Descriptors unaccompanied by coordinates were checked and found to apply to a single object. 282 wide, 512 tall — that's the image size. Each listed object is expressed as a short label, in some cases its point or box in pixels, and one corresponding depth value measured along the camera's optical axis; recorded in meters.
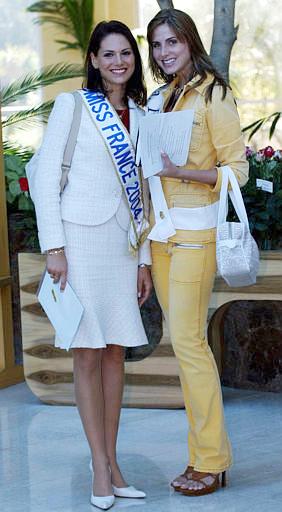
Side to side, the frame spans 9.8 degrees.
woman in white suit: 5.10
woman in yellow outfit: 5.11
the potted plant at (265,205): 7.03
